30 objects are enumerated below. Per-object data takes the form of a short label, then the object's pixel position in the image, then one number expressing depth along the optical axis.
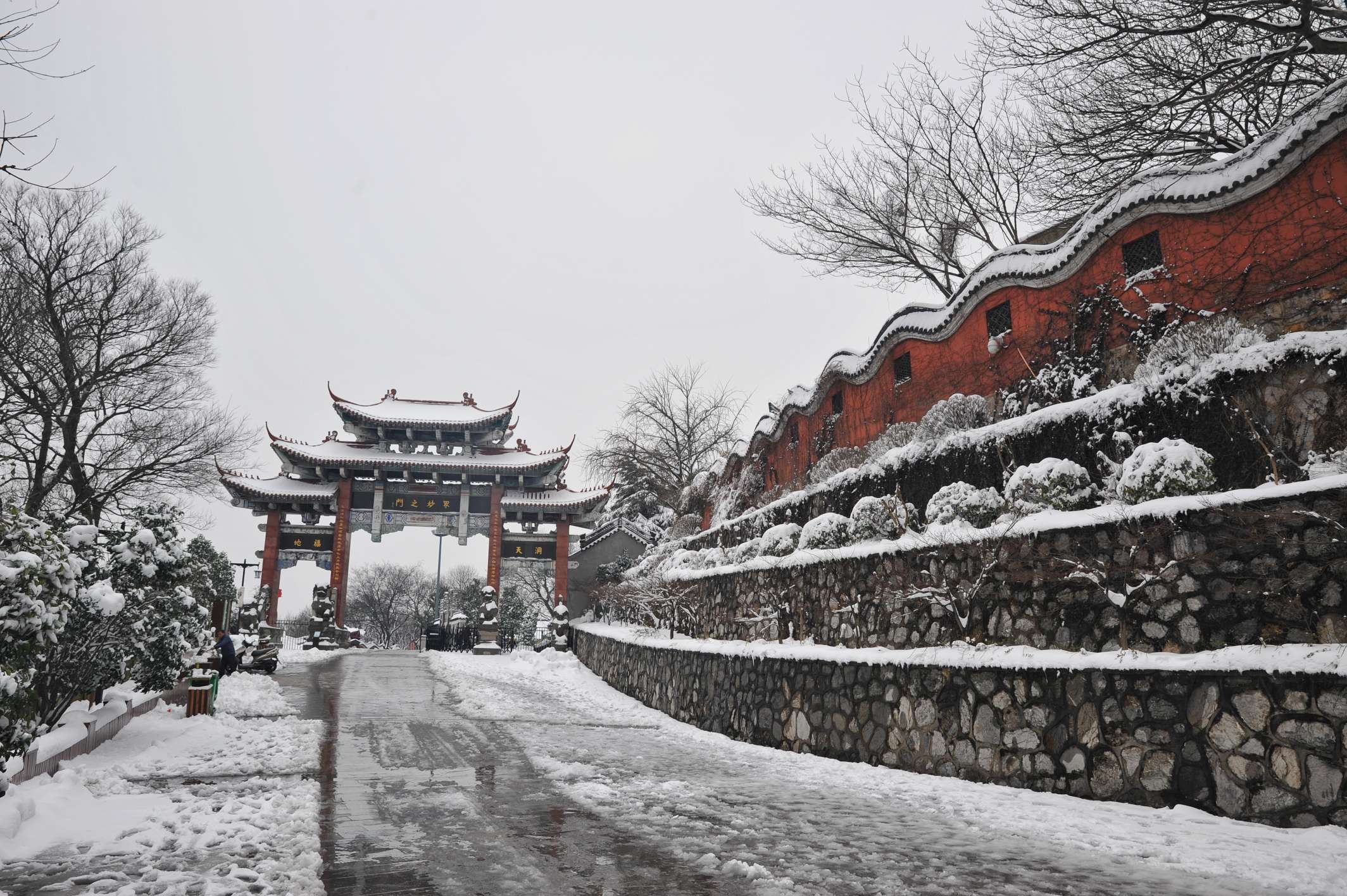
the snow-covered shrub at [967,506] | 7.73
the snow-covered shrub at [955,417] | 11.04
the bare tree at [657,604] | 13.81
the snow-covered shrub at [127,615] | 7.82
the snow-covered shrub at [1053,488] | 6.88
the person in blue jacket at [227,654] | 15.59
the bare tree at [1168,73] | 7.42
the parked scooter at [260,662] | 17.80
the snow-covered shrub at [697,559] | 14.27
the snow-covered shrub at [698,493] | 24.61
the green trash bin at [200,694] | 10.67
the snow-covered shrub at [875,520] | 9.37
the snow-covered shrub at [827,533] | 9.95
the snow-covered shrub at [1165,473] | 5.73
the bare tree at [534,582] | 48.31
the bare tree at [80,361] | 16.16
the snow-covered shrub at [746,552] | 13.07
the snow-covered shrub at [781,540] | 11.46
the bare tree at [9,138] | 4.77
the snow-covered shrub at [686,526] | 23.38
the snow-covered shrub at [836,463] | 12.92
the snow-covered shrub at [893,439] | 11.82
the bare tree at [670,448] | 35.72
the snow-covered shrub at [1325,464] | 4.98
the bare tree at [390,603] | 69.12
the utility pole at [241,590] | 17.66
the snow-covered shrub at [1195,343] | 7.17
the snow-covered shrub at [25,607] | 5.10
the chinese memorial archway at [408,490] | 29.84
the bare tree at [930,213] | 18.14
